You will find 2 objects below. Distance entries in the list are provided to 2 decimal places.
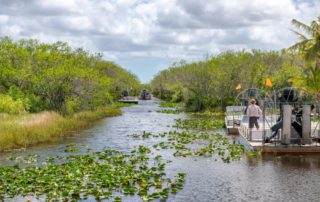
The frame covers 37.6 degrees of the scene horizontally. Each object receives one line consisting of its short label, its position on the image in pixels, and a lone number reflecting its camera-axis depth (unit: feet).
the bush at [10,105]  123.85
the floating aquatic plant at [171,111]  222.52
